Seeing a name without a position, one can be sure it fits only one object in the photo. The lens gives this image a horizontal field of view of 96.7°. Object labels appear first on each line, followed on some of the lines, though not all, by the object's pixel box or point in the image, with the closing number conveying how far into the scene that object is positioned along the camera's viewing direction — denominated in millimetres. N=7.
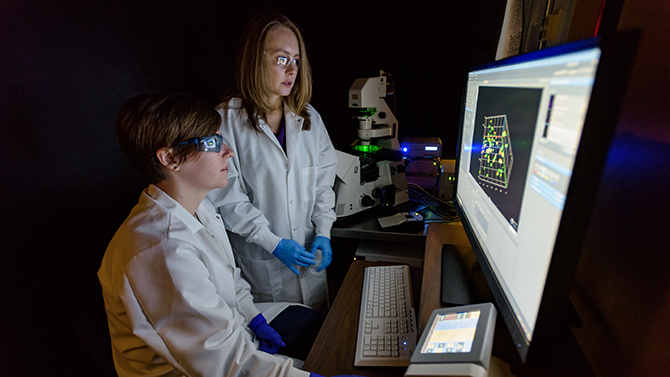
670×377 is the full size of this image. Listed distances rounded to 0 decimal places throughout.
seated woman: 766
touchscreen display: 569
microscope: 1665
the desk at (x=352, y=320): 791
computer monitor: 357
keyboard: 798
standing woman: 1329
